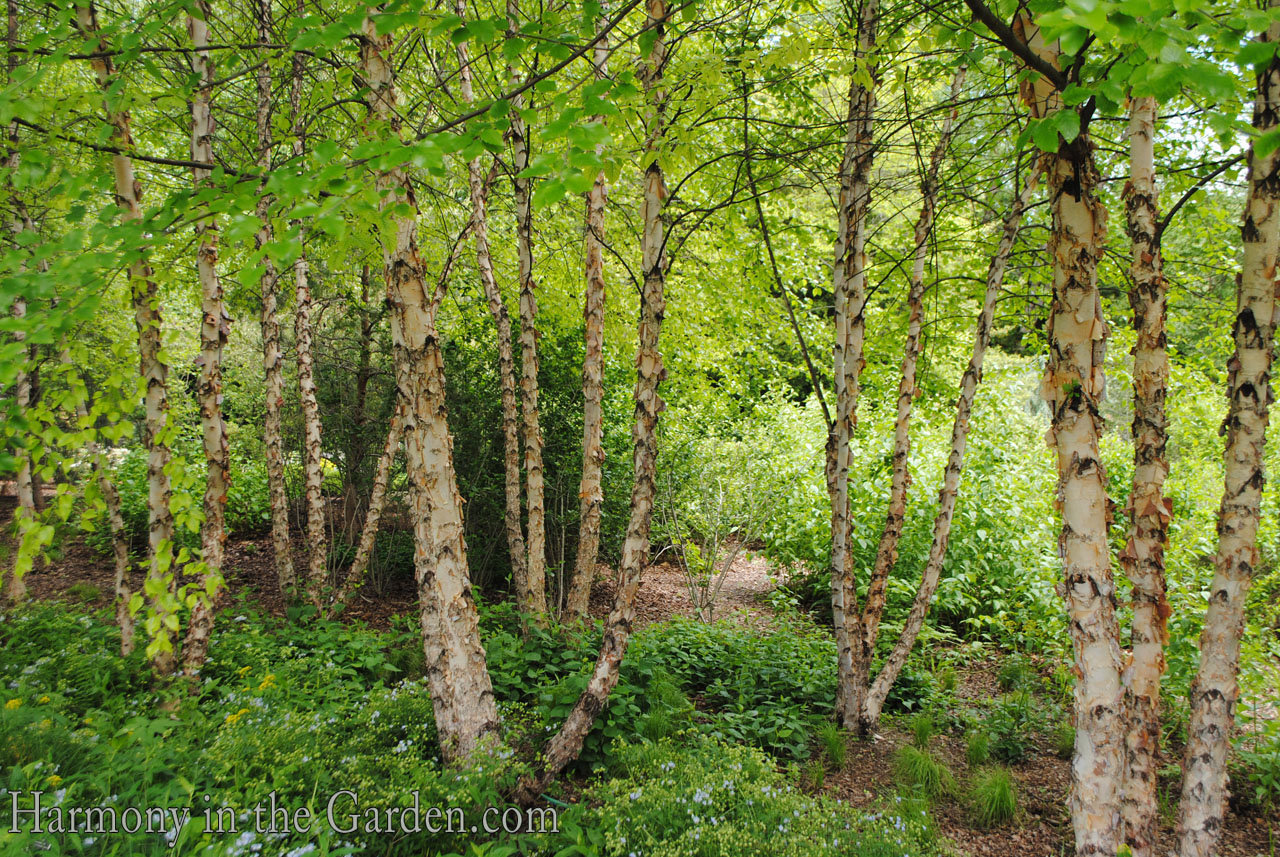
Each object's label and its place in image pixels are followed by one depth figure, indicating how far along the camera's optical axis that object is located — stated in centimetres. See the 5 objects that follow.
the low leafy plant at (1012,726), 392
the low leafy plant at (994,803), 324
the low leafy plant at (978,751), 377
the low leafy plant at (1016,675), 487
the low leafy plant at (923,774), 343
